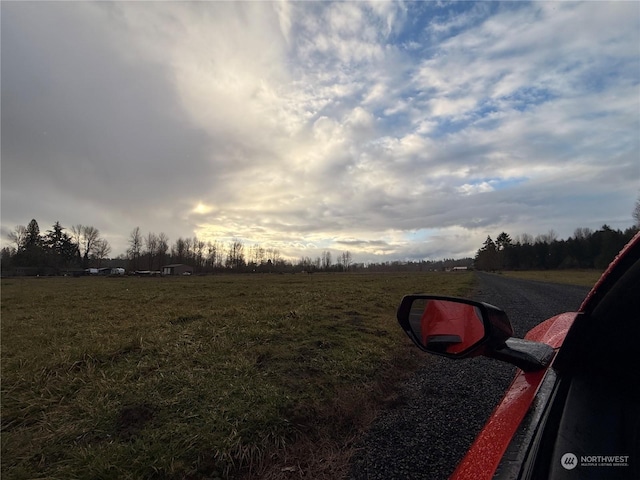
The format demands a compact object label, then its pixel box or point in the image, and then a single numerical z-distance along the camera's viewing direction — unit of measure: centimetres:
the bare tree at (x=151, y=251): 12059
